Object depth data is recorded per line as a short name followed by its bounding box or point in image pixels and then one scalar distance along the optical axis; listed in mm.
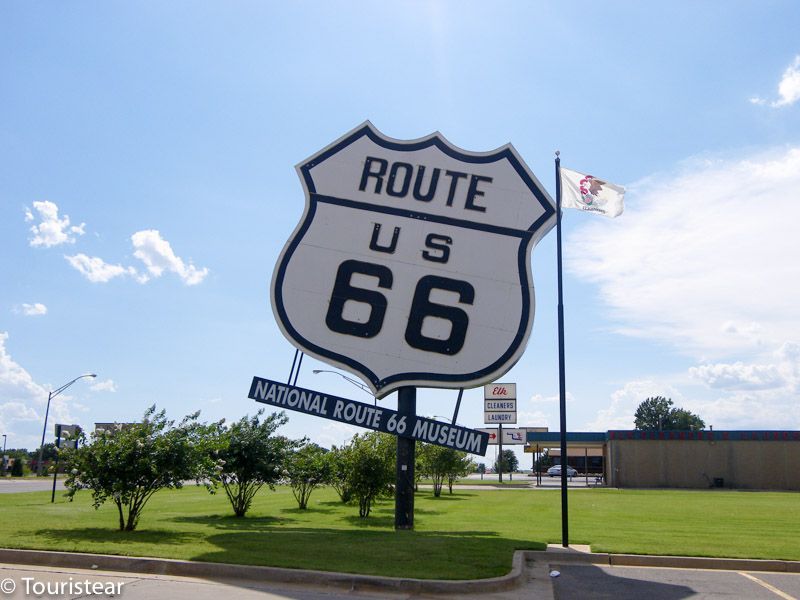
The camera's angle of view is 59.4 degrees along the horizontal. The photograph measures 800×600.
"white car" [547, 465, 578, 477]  84862
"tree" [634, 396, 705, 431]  147125
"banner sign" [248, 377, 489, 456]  17922
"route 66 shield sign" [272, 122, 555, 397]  18297
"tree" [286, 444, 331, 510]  25759
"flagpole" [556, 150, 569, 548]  15370
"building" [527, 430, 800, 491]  56656
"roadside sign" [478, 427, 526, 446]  66925
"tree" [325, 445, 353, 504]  22297
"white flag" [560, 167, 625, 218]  18584
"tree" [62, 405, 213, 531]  15156
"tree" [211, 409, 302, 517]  21938
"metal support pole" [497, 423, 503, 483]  58431
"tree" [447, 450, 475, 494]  41844
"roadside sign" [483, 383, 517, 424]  52219
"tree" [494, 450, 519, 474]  139750
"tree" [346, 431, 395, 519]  21375
